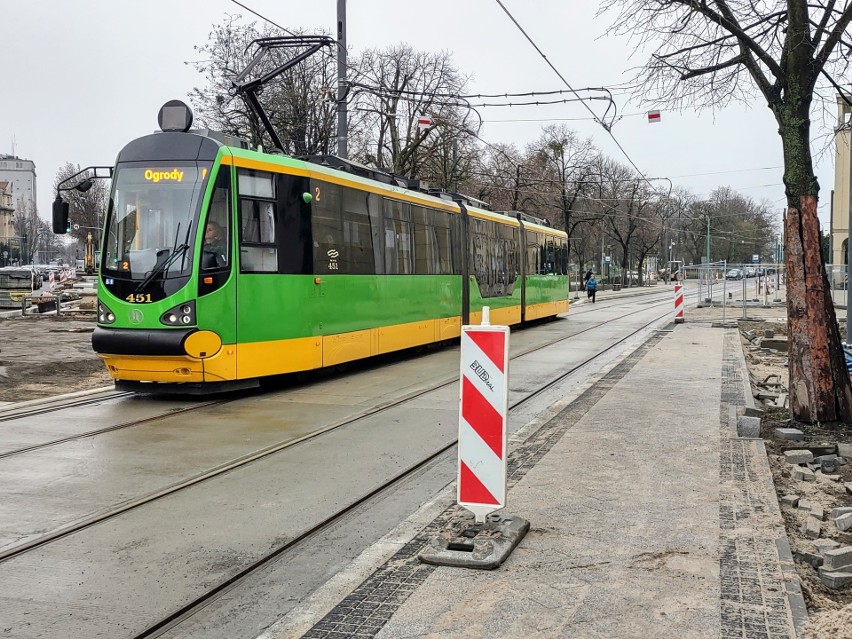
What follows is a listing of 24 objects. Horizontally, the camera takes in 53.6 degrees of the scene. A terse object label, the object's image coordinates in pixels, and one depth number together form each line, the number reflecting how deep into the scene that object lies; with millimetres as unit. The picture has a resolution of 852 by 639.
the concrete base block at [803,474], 7117
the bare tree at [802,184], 8867
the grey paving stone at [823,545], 5176
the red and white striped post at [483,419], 5277
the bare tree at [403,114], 36281
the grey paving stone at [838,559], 4781
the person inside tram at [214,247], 10867
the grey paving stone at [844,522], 5645
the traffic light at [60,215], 11922
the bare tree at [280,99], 31234
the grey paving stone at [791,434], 8422
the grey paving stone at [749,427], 8641
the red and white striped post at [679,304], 27609
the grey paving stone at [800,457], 7586
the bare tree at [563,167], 56656
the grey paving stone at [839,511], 5802
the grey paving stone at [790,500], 6292
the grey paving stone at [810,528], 5527
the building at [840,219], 54625
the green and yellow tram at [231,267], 10789
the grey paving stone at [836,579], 4645
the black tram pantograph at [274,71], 15297
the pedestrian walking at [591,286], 46688
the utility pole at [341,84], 19422
